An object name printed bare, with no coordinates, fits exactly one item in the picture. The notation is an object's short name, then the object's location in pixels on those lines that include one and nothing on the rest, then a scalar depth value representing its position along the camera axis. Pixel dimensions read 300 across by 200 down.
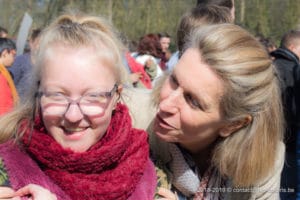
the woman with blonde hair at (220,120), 1.71
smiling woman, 1.46
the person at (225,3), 2.96
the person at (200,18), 2.54
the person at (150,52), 6.08
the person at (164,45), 7.05
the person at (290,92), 3.06
